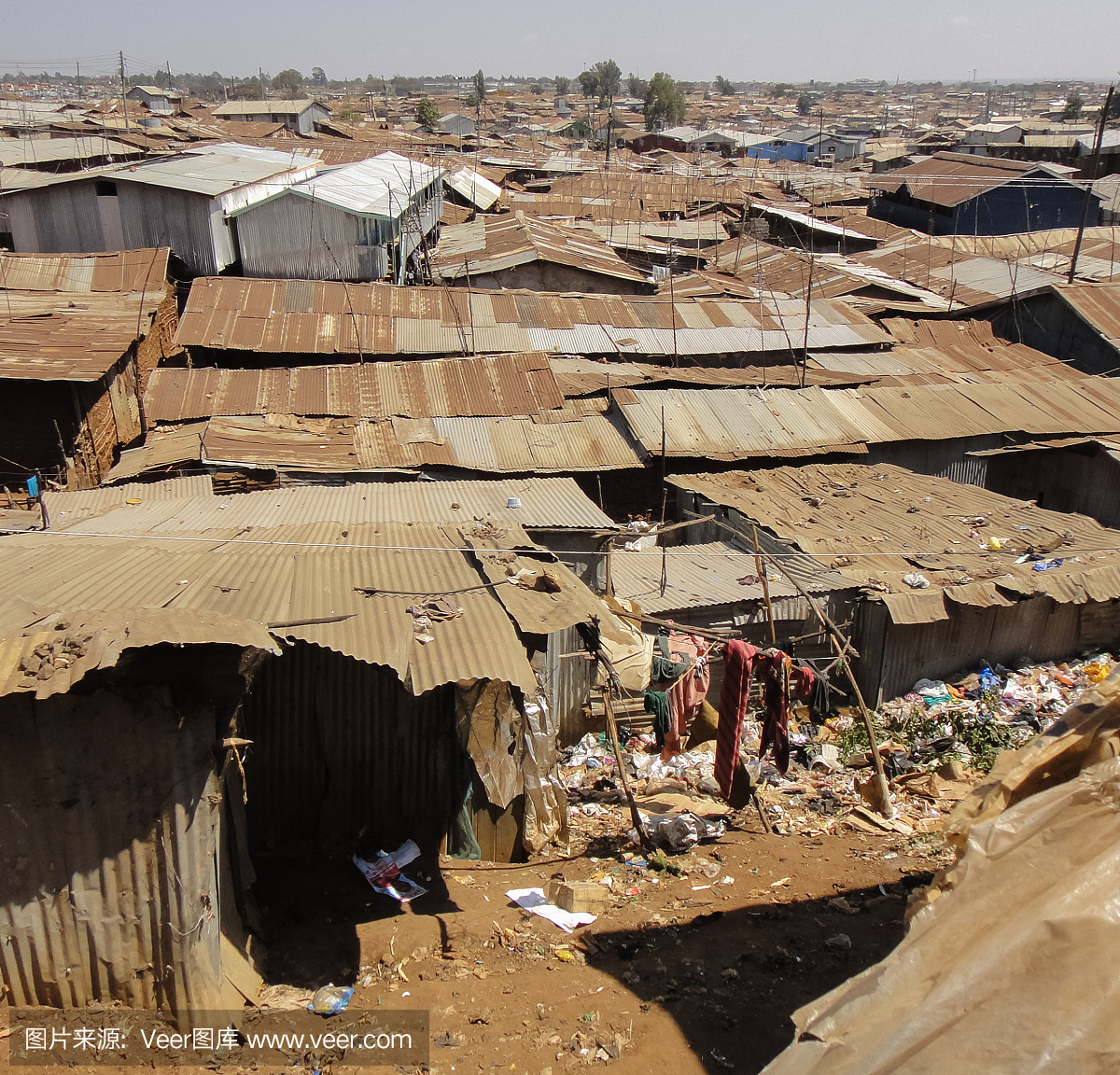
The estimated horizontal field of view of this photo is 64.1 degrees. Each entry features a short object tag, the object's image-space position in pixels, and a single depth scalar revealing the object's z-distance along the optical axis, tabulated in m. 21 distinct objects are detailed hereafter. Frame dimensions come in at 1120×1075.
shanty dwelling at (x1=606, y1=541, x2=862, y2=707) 8.55
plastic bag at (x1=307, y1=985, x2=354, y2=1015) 4.50
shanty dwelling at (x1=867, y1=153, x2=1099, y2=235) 32.25
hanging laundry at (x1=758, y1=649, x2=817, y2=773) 6.58
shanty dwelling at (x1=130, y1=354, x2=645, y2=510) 11.07
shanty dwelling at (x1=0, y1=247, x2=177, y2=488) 12.14
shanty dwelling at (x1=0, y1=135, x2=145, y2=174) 28.56
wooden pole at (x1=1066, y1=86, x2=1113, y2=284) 19.83
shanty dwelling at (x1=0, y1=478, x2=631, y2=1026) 3.90
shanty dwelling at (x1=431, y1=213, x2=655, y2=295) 20.42
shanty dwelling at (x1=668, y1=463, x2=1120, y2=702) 8.91
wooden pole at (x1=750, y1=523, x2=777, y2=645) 6.94
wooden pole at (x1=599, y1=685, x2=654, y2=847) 5.68
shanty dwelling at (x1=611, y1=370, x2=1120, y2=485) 12.61
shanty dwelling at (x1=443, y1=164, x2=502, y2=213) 29.88
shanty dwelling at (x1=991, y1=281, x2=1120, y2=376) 17.80
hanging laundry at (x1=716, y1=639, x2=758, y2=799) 6.39
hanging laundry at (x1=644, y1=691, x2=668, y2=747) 7.07
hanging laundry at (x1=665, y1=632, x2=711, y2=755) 6.87
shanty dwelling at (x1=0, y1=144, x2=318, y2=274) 18.16
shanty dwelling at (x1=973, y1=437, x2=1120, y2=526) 12.59
